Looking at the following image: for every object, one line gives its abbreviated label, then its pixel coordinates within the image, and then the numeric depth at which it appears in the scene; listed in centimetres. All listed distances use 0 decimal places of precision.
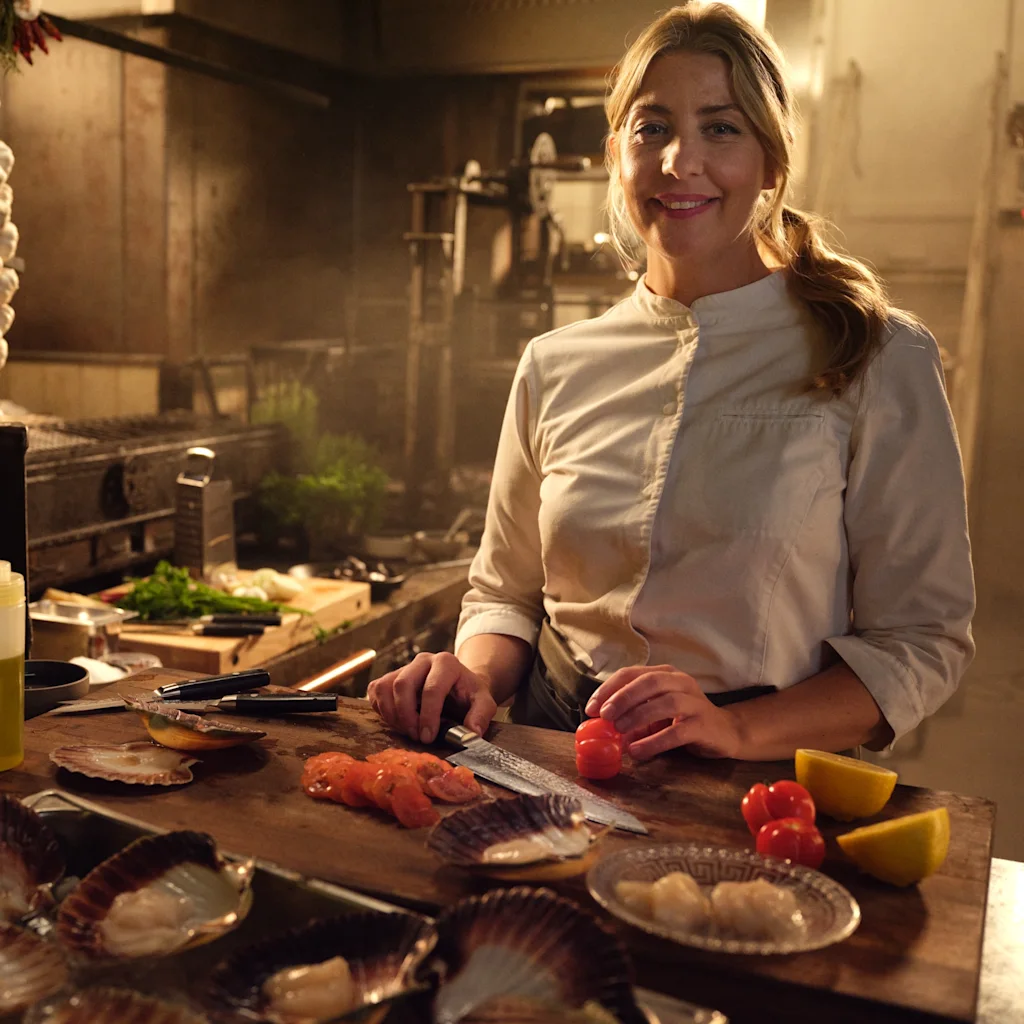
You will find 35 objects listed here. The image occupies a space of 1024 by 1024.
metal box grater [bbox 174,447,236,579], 374
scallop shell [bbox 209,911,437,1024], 90
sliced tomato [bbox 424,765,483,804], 140
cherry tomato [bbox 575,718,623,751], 148
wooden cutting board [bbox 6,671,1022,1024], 100
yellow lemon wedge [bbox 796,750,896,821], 136
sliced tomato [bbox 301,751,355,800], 140
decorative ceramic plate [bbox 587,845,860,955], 100
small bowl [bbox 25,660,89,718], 171
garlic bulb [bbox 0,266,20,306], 262
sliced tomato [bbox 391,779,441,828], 132
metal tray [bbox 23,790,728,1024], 90
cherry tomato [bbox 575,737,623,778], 147
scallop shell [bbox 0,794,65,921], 109
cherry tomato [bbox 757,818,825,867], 121
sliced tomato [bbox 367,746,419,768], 143
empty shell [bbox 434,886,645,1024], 90
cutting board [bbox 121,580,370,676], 303
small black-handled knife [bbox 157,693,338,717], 170
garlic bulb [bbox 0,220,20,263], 262
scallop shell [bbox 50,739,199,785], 142
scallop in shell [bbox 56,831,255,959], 97
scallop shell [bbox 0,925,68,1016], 92
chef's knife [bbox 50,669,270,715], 171
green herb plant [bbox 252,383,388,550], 455
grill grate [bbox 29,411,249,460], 362
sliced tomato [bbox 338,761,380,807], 136
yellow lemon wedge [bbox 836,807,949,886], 118
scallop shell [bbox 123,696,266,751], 150
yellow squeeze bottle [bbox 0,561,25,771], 141
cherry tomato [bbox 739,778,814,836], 128
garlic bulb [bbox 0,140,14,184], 253
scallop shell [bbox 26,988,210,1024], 86
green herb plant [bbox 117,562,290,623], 330
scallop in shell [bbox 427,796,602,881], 114
